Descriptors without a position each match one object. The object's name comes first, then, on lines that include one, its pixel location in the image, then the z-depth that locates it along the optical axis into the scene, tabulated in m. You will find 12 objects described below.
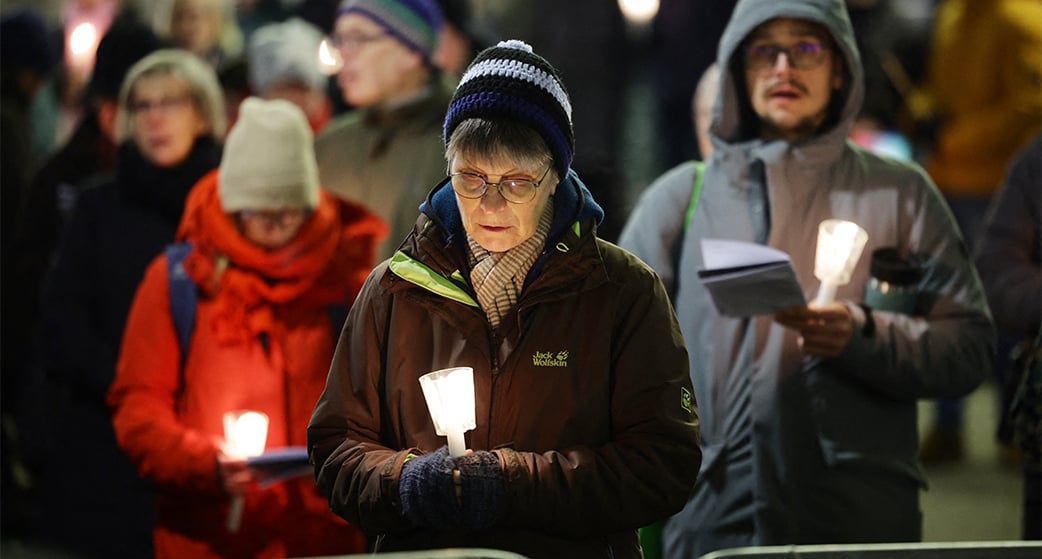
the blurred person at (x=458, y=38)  14.86
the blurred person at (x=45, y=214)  13.08
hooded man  8.85
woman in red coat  9.00
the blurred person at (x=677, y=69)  16.36
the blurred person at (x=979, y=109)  16.39
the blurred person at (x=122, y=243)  11.09
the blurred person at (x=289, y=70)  14.27
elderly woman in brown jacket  6.56
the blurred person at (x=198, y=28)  15.73
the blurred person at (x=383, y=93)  11.44
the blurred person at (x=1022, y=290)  9.84
